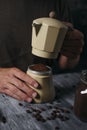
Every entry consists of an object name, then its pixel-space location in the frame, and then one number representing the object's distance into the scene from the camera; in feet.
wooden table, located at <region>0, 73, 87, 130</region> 2.96
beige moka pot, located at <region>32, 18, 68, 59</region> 3.17
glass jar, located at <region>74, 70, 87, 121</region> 3.11
